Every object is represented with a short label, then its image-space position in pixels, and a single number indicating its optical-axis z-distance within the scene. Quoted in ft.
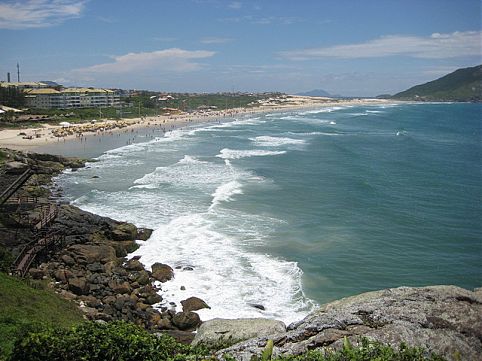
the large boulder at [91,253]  73.31
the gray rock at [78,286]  63.05
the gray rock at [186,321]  56.39
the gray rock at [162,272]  69.51
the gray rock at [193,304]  60.70
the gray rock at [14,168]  117.33
